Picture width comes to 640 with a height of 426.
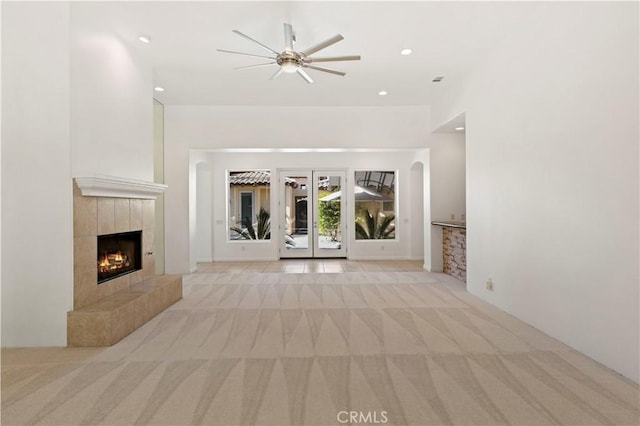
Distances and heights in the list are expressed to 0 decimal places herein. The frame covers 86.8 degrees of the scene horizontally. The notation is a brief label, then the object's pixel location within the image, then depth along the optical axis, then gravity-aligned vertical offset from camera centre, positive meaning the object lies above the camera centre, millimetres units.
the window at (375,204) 8148 +267
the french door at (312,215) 8203 +14
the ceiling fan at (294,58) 3309 +1648
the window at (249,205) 8164 +265
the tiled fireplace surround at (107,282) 2967 -685
